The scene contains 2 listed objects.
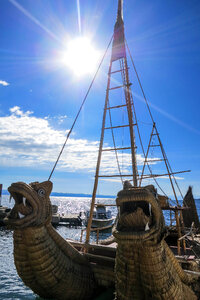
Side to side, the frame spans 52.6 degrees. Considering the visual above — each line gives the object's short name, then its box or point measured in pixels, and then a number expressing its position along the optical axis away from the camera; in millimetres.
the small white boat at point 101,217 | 41531
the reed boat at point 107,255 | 3736
